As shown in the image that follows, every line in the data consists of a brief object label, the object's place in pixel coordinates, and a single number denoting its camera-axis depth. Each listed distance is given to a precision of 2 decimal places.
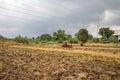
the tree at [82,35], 23.34
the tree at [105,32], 47.00
